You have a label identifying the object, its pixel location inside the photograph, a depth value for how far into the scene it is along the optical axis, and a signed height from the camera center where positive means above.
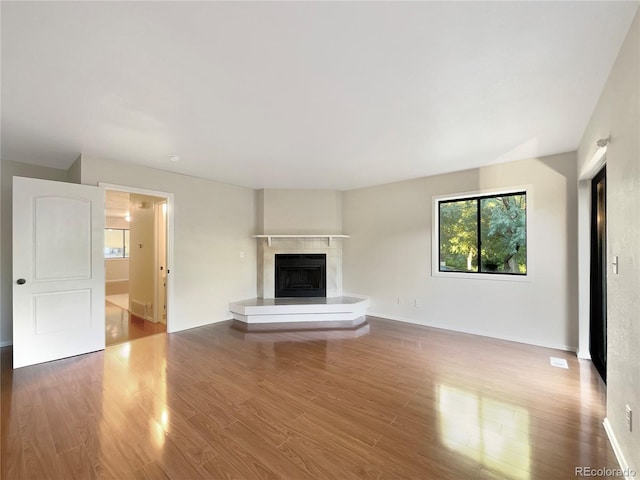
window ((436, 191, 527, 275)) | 3.87 +0.08
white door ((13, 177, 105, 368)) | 3.02 -0.35
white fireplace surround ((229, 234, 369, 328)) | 4.75 -1.12
